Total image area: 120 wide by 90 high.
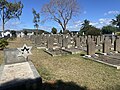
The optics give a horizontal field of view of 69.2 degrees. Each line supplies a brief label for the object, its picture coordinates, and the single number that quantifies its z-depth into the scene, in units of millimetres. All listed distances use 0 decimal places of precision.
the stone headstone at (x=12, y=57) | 4335
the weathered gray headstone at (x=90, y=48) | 6336
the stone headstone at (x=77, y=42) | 9912
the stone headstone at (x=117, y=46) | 7382
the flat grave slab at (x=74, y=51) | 7139
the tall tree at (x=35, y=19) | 32383
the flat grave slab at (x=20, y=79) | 2284
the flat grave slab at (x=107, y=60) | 4593
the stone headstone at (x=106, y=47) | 6727
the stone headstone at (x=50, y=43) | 8911
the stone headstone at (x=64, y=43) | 9483
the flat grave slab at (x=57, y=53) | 6825
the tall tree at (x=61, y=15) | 20858
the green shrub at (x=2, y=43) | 8631
